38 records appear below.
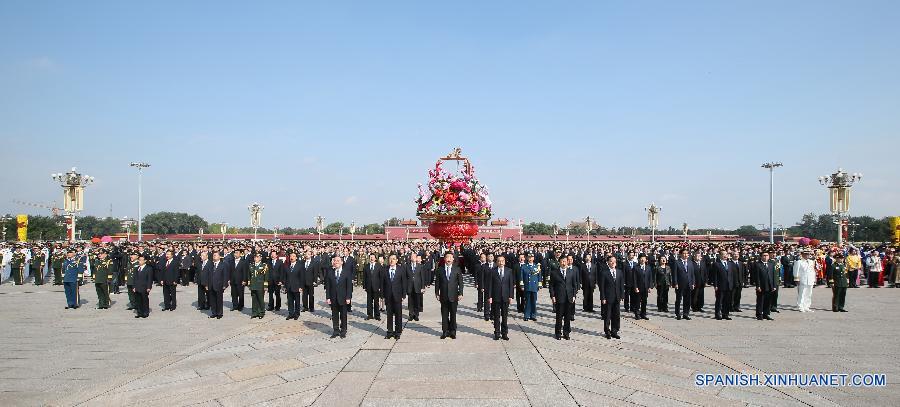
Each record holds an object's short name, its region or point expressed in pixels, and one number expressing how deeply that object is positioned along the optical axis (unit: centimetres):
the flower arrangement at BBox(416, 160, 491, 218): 2578
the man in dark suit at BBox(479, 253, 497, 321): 1087
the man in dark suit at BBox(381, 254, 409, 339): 1066
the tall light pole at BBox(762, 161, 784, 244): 4202
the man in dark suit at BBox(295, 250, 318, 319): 1406
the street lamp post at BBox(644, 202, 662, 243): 4731
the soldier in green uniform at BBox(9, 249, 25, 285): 2327
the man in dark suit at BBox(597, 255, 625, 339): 1080
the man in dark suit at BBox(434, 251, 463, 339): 1052
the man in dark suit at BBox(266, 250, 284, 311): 1474
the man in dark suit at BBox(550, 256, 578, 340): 1053
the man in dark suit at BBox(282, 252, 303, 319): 1346
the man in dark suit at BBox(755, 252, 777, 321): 1320
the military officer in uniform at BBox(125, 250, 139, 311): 1410
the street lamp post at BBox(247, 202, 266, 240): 4931
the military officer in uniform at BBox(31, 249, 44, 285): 2284
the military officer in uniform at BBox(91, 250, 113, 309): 1486
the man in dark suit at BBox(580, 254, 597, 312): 1337
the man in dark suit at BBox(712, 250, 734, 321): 1349
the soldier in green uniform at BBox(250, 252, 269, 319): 1375
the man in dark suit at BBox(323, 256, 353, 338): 1085
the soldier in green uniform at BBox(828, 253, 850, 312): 1448
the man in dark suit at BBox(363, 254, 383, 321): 1127
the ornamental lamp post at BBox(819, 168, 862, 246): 3388
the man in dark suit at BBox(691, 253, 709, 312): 1411
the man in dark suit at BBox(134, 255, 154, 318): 1366
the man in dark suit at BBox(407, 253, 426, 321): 1163
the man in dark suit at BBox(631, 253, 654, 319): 1332
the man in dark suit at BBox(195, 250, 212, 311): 1443
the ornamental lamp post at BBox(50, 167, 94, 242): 3562
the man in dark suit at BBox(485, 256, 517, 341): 1043
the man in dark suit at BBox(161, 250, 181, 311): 1525
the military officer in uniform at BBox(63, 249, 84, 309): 1498
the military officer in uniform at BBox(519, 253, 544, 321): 1307
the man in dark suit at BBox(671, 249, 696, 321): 1361
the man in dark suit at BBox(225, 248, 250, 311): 1472
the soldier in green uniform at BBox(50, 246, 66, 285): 2267
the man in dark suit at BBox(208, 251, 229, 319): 1389
